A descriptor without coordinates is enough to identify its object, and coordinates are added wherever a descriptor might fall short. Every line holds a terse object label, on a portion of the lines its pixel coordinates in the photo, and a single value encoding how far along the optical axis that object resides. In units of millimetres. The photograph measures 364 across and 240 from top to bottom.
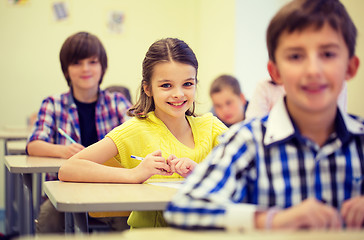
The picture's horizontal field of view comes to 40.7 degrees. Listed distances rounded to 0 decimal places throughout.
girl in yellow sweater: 1731
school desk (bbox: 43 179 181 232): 1208
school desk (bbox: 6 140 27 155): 2838
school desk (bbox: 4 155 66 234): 1949
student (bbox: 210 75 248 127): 3641
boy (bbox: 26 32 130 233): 2570
